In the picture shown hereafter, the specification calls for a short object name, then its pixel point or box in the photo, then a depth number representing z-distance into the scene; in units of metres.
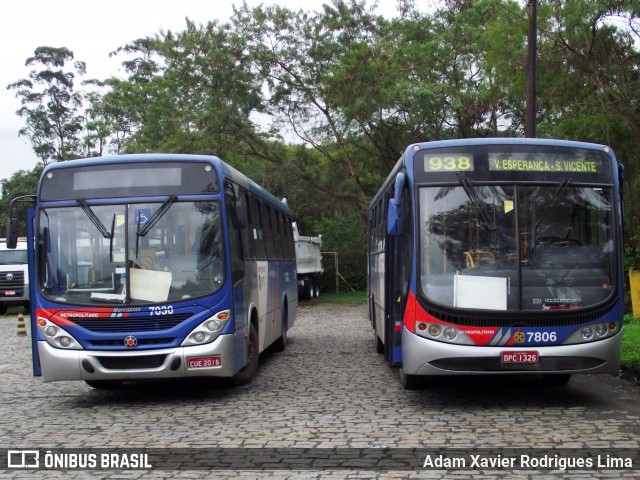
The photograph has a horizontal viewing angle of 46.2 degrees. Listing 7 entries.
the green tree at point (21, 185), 54.31
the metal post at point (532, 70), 14.47
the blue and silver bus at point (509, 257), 7.99
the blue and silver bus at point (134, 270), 8.55
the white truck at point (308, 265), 28.00
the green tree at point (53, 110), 51.31
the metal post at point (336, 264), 34.50
